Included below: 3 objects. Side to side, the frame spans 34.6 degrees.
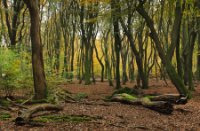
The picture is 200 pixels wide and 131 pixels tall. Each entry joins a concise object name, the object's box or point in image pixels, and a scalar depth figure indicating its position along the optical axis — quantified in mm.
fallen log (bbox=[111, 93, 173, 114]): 12418
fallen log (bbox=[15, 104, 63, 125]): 8898
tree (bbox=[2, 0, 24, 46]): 21969
